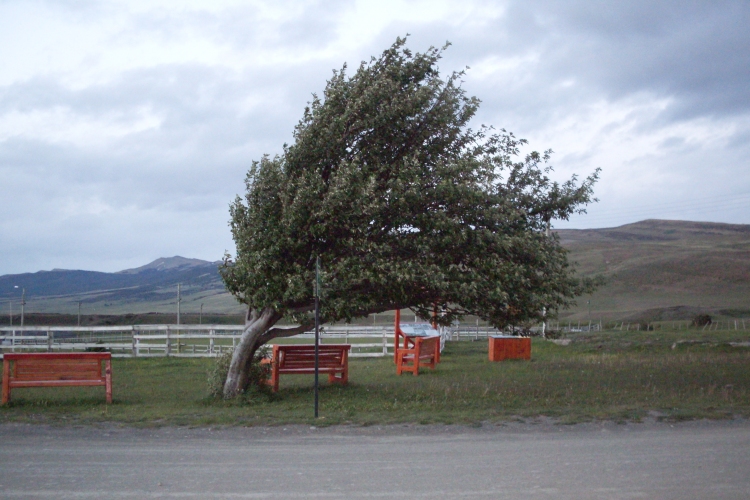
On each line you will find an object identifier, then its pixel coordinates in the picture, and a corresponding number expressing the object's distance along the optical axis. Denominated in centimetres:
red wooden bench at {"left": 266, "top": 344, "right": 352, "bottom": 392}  1545
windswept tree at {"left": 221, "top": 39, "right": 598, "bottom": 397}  1255
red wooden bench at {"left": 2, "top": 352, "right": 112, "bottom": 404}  1344
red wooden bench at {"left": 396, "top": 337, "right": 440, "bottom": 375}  1852
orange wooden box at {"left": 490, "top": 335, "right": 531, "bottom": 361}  2227
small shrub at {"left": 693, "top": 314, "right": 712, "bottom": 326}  4256
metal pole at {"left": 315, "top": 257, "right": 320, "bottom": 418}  1174
